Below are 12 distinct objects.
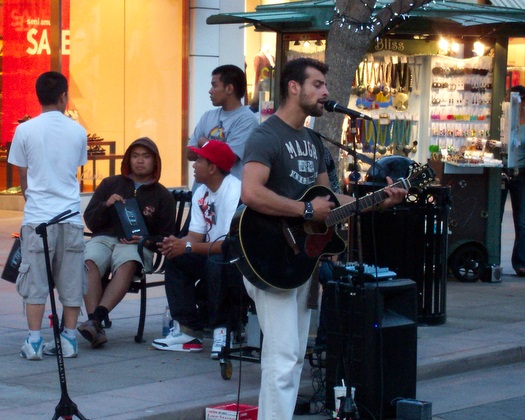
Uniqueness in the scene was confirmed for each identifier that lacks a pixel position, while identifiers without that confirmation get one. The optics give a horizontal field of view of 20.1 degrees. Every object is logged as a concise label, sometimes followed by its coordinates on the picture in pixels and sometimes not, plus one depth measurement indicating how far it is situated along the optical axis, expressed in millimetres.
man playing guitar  7194
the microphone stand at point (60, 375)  7499
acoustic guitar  7246
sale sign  21671
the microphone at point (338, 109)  7430
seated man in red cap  9968
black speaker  8660
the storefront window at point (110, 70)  21755
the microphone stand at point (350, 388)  7488
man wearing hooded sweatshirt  10762
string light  12212
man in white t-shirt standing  9758
